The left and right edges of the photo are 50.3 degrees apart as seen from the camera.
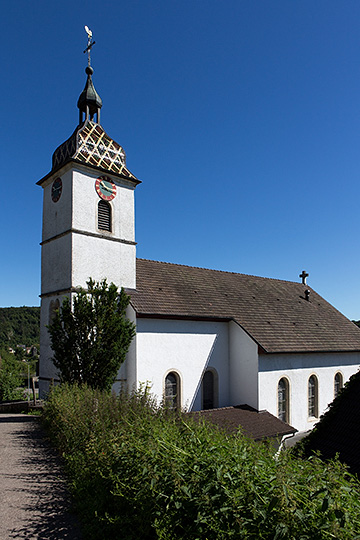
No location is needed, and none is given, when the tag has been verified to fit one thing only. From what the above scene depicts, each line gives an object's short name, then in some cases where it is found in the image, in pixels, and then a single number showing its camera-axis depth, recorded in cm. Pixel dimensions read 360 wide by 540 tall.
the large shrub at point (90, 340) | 1352
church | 1644
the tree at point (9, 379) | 2917
